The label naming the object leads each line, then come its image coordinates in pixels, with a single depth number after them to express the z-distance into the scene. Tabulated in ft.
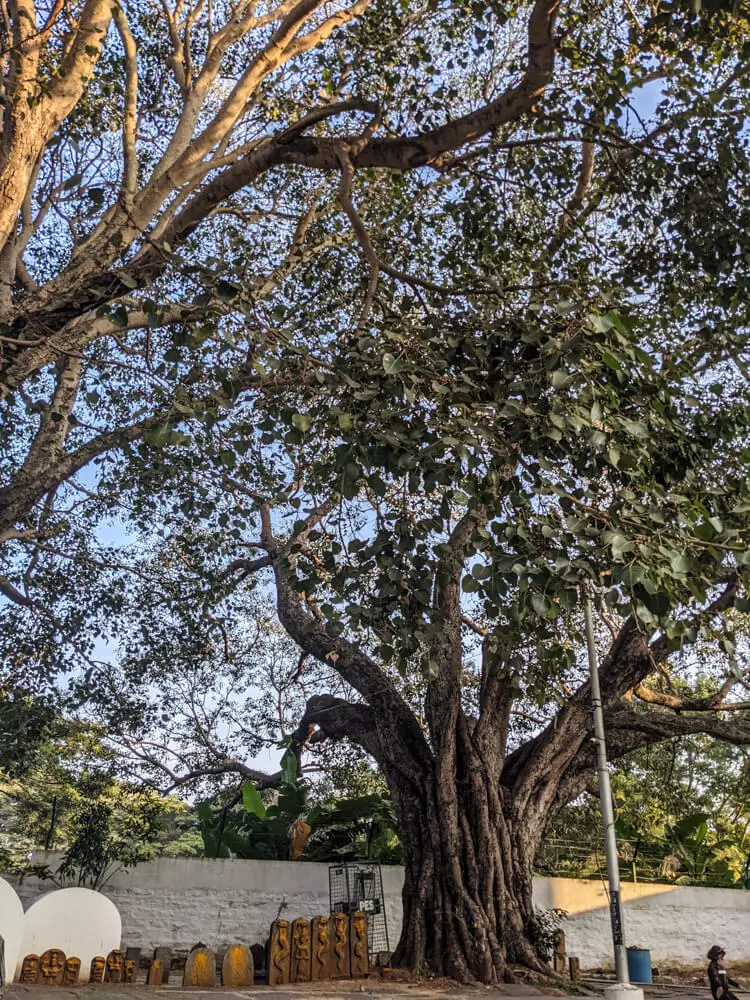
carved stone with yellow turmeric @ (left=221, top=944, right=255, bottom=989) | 26.21
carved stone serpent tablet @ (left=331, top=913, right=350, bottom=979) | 28.48
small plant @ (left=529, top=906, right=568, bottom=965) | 29.63
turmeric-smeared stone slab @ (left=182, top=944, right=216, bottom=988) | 25.63
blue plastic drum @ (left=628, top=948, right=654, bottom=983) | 34.81
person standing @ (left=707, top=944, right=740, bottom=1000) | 27.07
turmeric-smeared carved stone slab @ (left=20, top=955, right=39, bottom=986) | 24.31
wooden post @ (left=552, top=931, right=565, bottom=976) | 30.27
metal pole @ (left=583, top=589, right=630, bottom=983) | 28.22
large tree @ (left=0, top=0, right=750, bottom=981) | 13.55
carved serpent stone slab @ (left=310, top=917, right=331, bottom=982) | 28.19
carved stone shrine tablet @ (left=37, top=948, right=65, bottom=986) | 24.39
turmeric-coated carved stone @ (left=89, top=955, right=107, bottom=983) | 25.20
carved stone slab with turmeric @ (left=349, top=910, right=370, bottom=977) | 28.75
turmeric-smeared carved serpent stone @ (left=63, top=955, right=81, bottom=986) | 24.56
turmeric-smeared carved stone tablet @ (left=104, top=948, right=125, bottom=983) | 25.51
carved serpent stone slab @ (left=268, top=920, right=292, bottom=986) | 27.22
